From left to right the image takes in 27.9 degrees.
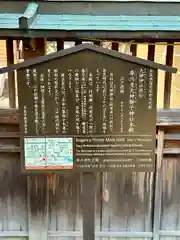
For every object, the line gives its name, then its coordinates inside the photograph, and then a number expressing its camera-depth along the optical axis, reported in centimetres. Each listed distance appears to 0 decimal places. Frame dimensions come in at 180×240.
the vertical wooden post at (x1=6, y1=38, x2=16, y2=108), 495
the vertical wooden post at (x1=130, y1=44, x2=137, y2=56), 495
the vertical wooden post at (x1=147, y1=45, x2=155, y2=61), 494
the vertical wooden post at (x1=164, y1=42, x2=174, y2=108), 496
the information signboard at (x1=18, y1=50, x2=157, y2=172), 398
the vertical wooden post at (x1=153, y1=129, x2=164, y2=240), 520
